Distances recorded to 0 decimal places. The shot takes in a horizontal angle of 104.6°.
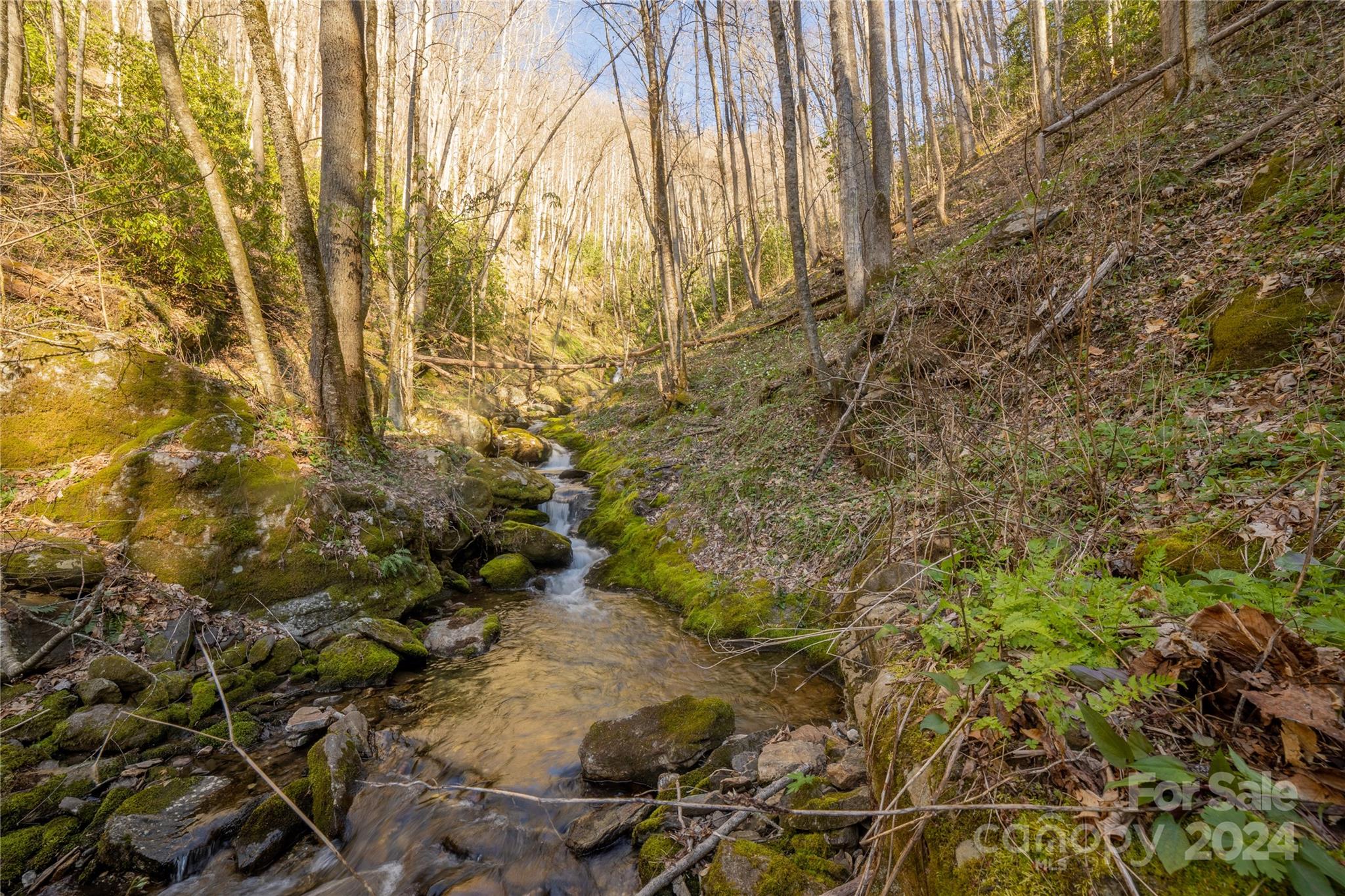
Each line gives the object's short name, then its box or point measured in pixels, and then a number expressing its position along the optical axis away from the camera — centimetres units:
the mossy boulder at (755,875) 243
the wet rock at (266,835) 360
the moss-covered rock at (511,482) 1161
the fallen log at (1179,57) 818
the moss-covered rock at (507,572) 902
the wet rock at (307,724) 474
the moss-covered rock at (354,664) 568
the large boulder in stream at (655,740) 419
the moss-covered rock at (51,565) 473
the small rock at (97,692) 445
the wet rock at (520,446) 1539
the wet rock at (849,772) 283
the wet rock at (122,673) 458
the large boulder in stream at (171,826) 350
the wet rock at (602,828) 353
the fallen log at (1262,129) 584
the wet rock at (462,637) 672
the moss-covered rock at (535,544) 983
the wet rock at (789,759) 327
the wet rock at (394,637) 624
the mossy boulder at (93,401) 578
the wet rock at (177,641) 500
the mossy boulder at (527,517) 1108
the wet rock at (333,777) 391
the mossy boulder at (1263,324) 409
